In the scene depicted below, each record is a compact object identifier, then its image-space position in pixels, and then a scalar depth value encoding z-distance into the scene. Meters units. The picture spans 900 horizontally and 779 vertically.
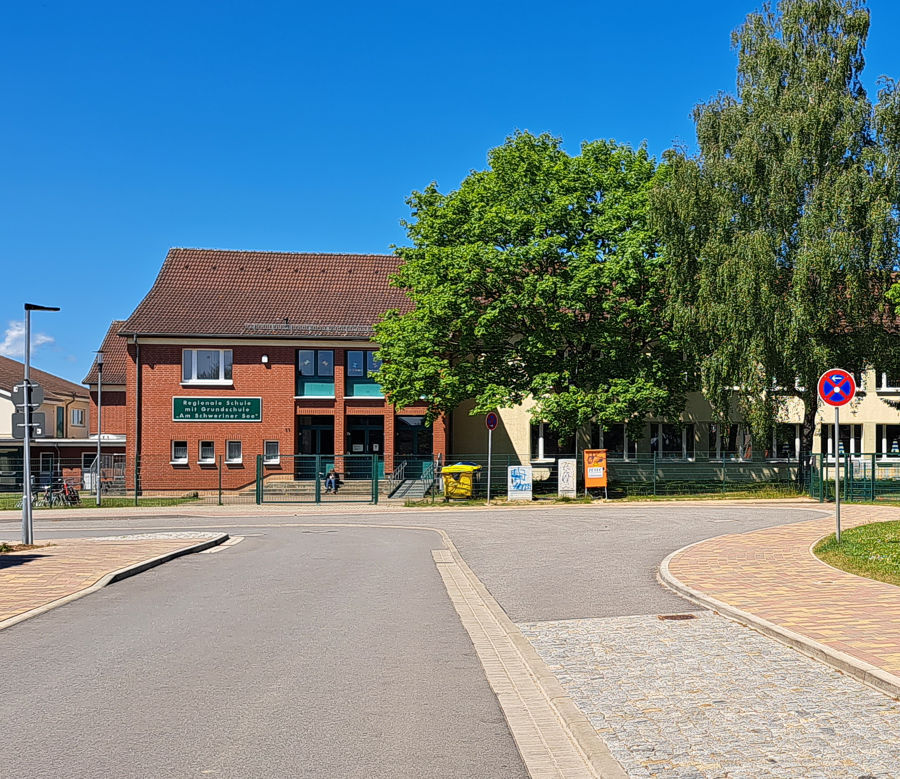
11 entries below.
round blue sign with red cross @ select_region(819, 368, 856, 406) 16.78
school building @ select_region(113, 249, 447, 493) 43.03
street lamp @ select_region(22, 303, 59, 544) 18.69
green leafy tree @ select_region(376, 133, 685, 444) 34.72
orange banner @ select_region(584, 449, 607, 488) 34.53
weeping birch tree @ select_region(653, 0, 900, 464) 33.38
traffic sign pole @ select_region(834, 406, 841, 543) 15.75
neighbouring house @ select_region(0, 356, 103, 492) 38.44
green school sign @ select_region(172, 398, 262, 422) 43.16
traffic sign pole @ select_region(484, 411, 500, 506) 32.44
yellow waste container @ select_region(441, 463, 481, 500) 35.69
